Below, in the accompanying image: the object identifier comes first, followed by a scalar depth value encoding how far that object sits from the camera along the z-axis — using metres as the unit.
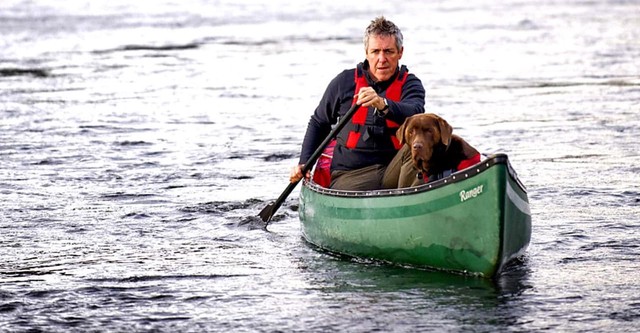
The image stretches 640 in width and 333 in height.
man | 15.66
